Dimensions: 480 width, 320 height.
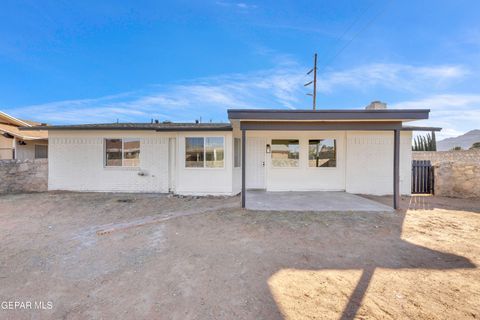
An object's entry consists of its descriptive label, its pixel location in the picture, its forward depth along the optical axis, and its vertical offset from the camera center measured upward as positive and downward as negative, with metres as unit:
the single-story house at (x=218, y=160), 8.55 +0.00
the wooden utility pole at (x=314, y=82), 16.83 +6.23
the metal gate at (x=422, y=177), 9.01 -0.66
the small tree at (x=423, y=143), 21.50 +1.87
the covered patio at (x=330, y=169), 8.40 -0.35
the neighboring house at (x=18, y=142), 14.01 +1.19
